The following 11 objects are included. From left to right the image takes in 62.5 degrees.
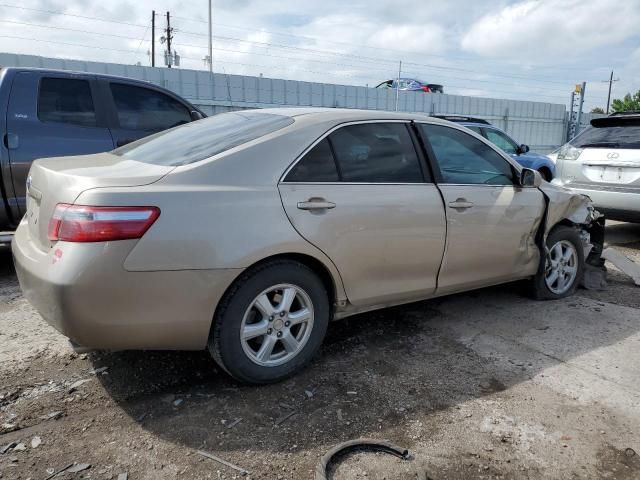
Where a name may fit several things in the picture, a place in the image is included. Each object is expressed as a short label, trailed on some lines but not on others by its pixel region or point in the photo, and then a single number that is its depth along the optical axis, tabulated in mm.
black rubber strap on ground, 2408
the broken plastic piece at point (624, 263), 5348
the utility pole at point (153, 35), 40794
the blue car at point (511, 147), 10875
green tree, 46469
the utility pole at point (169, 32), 42812
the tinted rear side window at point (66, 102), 4988
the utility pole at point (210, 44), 28891
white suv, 6422
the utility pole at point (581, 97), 16406
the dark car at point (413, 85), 21141
